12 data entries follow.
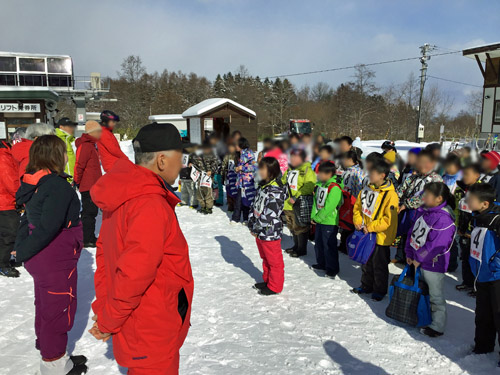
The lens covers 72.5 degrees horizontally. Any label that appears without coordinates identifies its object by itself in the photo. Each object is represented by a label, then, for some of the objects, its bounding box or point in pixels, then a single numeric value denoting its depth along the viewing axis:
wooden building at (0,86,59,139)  18.31
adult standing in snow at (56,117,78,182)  6.30
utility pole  25.83
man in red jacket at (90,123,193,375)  1.60
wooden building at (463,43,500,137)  20.20
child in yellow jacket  4.20
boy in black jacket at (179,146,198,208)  8.78
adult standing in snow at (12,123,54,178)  4.06
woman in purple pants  2.57
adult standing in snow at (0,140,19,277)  4.54
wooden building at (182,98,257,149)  15.87
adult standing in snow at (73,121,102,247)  5.77
